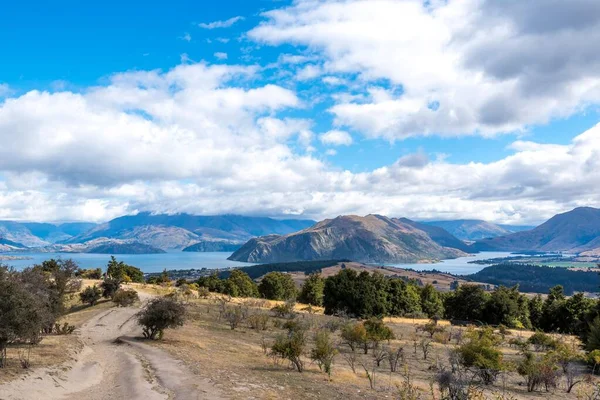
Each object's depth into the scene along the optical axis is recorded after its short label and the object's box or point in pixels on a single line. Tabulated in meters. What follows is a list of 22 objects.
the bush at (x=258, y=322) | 45.75
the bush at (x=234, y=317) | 45.61
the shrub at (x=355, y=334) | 35.25
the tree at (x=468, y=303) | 85.06
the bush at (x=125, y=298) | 53.31
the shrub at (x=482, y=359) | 26.63
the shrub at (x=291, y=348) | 26.19
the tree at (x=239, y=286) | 95.88
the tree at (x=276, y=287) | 100.50
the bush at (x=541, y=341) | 43.06
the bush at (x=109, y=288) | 59.75
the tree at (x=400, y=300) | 80.56
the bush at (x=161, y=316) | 33.09
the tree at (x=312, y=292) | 96.81
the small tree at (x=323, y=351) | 25.26
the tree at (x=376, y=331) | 37.47
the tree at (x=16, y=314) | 20.53
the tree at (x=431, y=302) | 90.94
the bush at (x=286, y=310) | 57.33
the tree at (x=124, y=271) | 91.66
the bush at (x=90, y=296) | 56.97
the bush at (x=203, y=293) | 73.11
